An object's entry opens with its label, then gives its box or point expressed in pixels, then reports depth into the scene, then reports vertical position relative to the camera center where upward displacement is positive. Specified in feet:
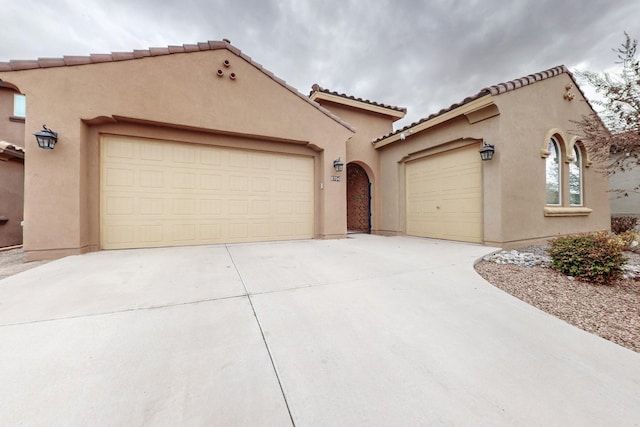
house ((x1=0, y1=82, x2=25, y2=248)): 19.63 +2.03
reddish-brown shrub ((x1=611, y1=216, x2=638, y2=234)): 27.58 -1.48
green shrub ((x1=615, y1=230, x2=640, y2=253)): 17.66 -2.55
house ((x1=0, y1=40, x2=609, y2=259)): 14.69 +4.72
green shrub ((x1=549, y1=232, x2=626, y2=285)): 11.03 -2.34
